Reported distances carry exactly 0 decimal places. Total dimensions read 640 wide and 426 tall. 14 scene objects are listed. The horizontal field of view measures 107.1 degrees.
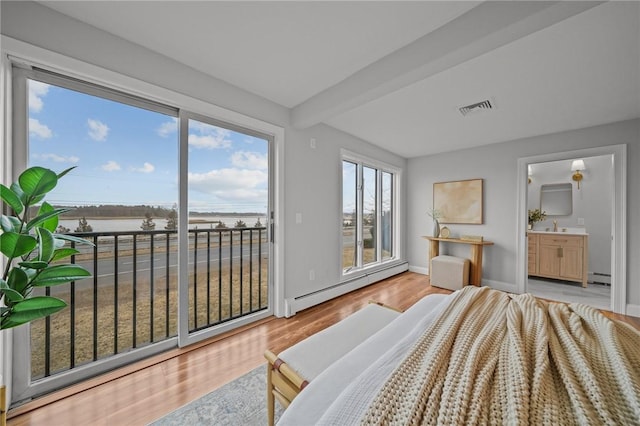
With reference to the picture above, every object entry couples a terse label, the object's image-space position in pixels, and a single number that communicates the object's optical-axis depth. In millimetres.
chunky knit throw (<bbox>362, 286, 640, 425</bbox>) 694
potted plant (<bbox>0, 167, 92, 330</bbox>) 900
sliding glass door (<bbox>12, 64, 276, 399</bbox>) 1566
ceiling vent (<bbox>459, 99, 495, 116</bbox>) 2514
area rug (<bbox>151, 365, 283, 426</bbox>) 1332
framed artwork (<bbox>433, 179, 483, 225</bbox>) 3979
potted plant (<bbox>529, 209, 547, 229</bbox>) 4695
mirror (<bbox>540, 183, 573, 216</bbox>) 4520
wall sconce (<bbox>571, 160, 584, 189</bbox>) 4301
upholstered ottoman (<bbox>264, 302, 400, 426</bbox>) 1111
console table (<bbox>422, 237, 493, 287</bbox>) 3692
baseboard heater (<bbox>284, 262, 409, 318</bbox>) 2688
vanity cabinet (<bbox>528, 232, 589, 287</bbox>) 3938
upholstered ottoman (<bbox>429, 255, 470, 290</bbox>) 3605
